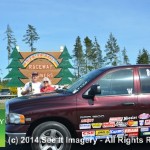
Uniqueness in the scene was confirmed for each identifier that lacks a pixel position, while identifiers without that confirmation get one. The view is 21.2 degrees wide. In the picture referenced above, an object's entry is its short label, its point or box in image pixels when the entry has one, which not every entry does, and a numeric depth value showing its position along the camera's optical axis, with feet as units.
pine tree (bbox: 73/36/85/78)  274.57
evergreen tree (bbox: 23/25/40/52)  293.84
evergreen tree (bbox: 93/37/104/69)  268.86
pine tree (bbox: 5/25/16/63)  313.12
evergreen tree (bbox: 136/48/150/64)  281.29
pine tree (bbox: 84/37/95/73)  271.49
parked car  173.19
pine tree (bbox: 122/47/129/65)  304.75
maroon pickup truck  24.22
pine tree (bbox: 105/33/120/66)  266.57
